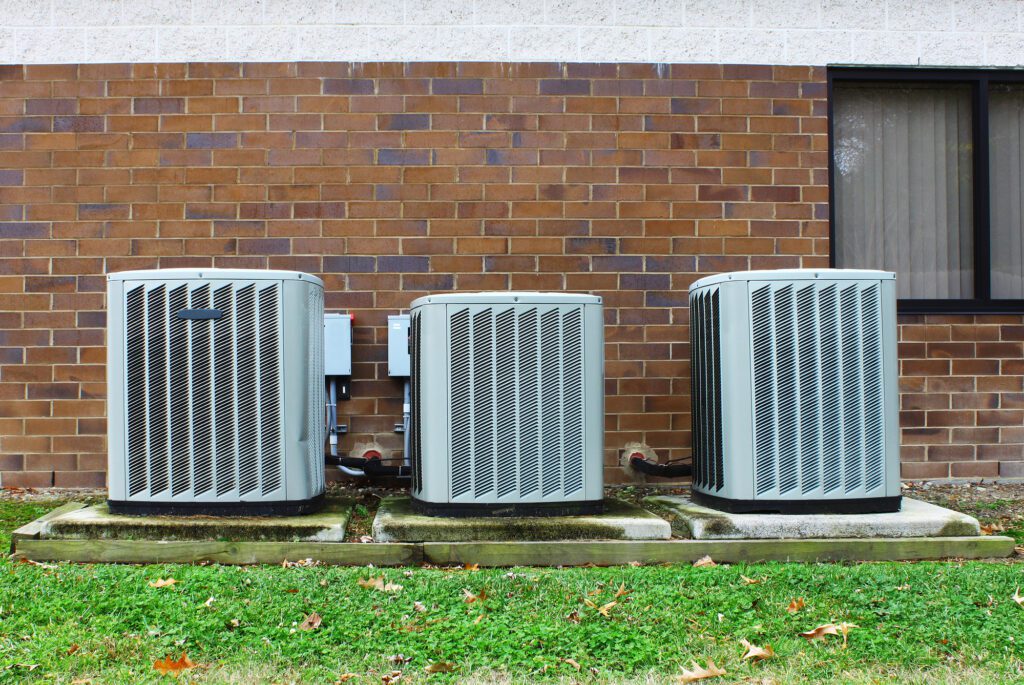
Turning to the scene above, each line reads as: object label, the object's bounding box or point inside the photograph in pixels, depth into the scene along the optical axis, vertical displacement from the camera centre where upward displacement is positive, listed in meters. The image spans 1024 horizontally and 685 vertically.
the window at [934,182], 5.82 +1.24
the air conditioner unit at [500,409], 3.94 -0.19
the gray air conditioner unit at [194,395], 3.84 -0.12
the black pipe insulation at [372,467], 4.73 -0.55
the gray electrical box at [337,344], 5.16 +0.14
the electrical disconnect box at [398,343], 5.20 +0.15
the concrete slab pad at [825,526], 3.85 -0.71
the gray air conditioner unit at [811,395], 4.00 -0.13
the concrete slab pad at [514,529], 3.78 -0.71
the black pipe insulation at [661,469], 4.80 -0.57
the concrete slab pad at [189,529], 3.71 -0.69
